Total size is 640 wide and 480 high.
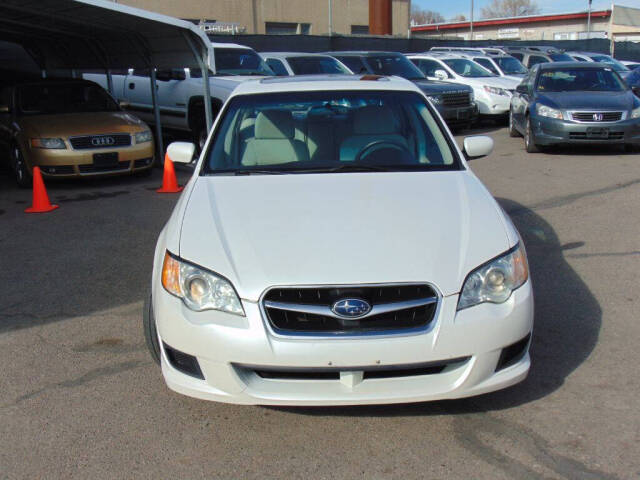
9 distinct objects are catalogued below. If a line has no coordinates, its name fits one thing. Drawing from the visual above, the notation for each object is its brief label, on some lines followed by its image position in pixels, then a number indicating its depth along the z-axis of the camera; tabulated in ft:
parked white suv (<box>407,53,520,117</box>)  55.42
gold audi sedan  32.14
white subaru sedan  10.23
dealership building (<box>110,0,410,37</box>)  120.48
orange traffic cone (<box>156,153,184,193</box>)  31.78
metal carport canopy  31.58
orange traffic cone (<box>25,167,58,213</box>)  28.22
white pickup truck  40.22
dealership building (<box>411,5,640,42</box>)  229.25
